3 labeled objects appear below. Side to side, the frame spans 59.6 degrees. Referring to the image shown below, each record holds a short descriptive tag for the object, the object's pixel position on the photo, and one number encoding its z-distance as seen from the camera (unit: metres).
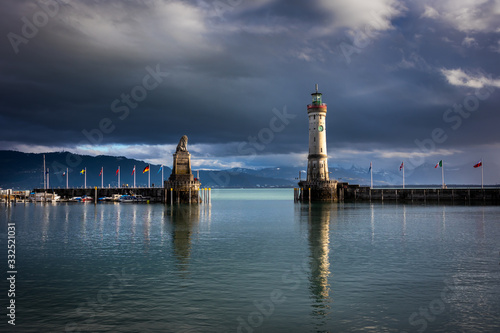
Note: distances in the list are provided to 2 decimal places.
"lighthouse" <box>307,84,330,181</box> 118.88
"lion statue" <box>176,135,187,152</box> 111.54
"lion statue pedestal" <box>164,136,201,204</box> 111.31
